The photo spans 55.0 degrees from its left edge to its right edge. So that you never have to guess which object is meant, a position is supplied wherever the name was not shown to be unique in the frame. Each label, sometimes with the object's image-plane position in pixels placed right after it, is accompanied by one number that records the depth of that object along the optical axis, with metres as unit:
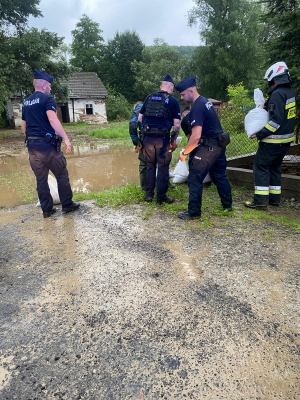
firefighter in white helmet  4.12
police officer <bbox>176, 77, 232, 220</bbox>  4.03
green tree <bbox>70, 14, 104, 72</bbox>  43.59
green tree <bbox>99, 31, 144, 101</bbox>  40.44
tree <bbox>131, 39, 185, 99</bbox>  37.69
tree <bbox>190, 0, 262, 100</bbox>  31.02
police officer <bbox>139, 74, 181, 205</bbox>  4.64
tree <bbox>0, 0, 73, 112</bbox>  16.73
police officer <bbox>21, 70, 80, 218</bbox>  4.37
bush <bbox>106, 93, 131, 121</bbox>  32.12
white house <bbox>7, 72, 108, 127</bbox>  29.28
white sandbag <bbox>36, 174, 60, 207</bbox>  5.14
